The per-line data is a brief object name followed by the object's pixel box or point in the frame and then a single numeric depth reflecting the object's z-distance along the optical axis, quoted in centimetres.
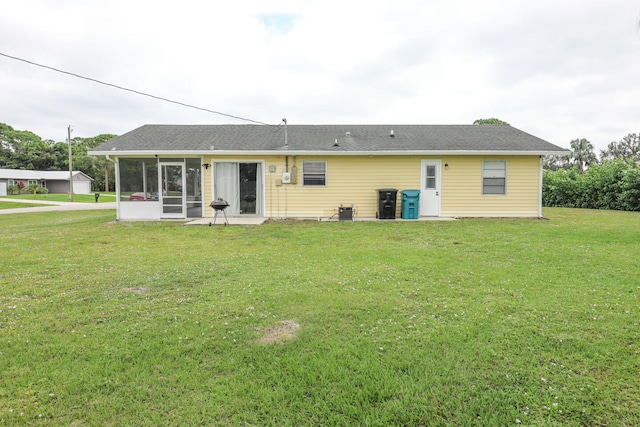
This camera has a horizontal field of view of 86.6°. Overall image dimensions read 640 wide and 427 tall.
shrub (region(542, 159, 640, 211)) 1482
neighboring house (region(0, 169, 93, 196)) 4050
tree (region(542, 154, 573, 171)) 4525
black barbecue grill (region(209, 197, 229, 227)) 1024
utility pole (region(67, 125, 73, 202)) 2986
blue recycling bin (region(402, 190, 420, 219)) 1158
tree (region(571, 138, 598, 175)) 4216
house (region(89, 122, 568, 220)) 1180
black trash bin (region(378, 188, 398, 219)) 1149
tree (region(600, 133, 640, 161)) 4678
